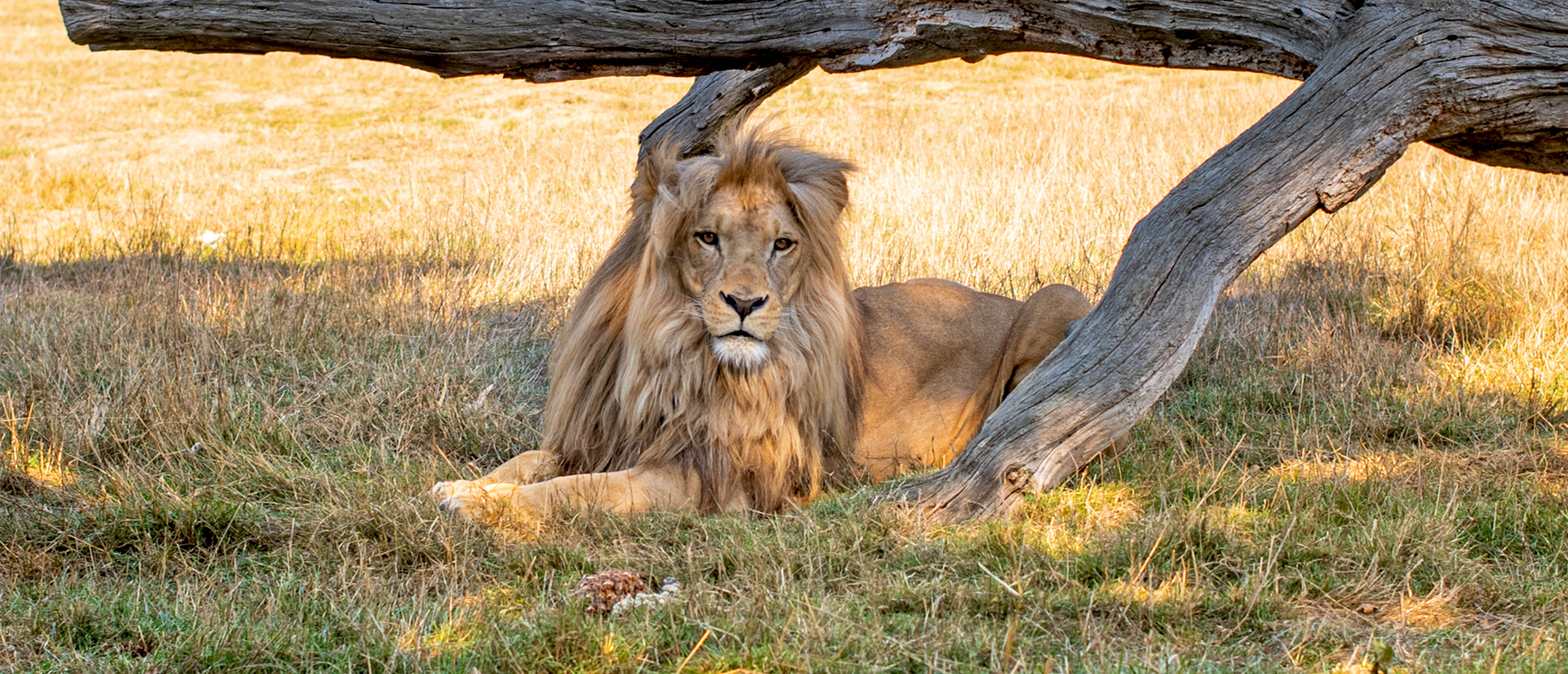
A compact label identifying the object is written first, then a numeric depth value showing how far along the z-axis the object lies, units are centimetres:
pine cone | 744
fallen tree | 888
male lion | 940
